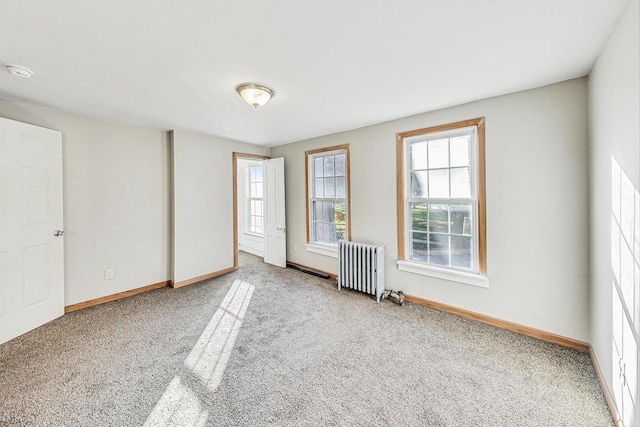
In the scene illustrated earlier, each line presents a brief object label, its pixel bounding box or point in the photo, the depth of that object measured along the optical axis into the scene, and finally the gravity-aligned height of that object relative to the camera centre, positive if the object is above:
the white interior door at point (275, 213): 4.74 +0.00
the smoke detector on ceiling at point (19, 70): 1.91 +1.10
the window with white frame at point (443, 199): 2.78 +0.14
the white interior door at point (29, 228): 2.40 -0.12
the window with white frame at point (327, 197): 4.04 +0.25
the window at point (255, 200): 6.09 +0.32
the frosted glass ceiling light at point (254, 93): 2.25 +1.07
